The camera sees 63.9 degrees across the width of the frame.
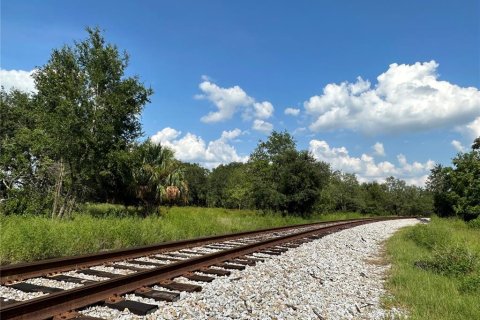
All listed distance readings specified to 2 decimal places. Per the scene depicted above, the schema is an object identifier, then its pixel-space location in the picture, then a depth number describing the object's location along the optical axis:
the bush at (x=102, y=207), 21.12
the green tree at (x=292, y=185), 35.31
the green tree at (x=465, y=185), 40.06
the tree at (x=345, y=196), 73.51
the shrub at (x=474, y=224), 30.58
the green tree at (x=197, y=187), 98.66
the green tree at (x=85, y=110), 17.34
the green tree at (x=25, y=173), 18.50
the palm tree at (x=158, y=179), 26.88
